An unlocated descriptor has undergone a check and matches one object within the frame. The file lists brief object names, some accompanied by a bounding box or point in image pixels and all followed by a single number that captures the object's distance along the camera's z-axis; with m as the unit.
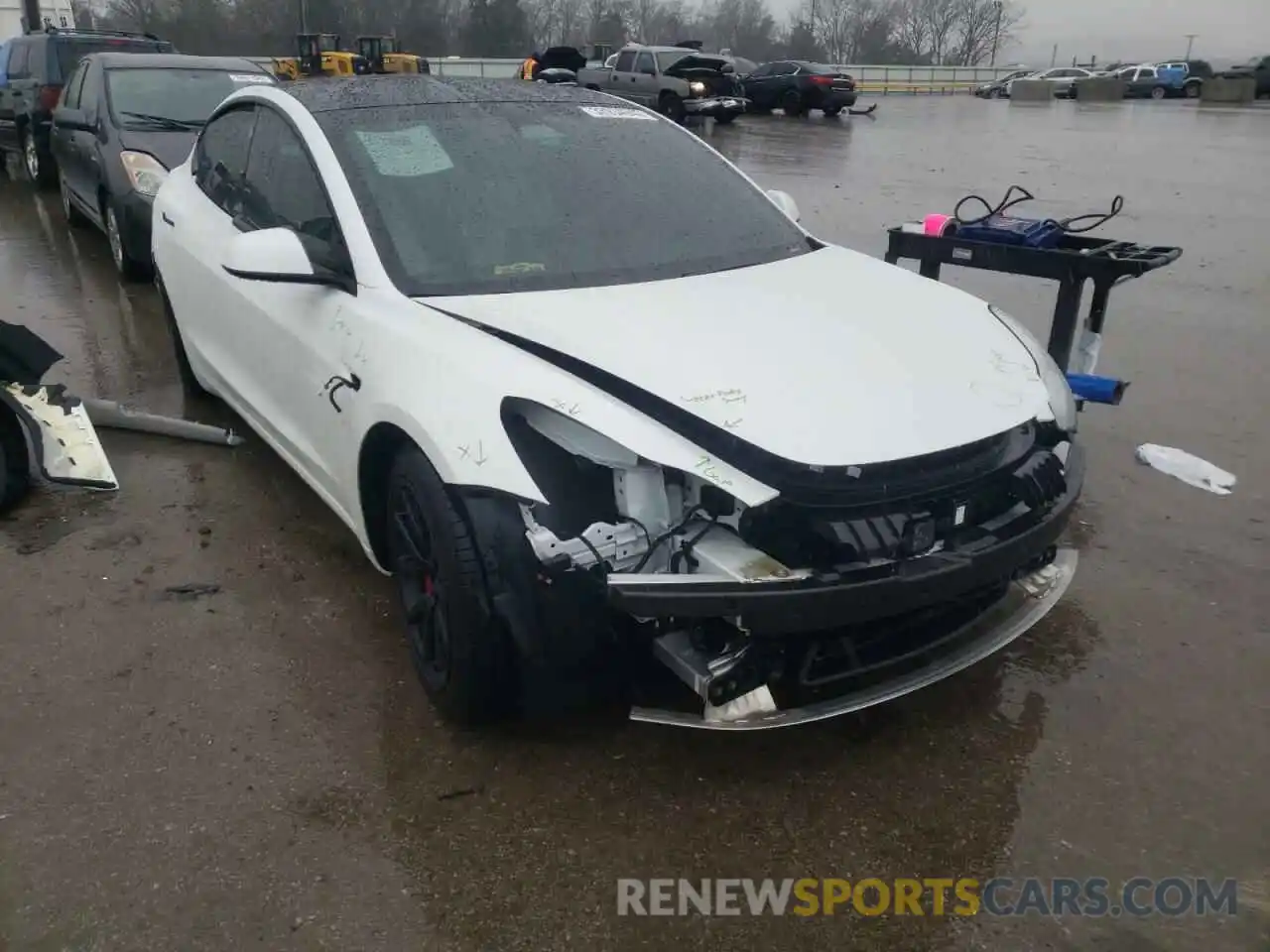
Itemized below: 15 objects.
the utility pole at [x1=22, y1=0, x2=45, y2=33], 25.94
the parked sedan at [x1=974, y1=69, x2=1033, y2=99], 49.81
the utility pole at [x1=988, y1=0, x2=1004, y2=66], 95.06
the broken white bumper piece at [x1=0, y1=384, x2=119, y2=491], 4.27
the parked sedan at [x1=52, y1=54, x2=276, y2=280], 7.65
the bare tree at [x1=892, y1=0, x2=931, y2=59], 93.56
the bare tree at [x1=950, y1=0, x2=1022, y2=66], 94.25
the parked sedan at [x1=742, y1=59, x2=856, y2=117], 29.34
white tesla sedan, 2.46
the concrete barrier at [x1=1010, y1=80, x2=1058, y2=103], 47.03
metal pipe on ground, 5.01
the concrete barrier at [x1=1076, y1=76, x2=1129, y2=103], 46.75
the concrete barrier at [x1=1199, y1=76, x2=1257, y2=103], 42.16
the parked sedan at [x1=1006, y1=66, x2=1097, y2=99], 49.03
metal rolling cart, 4.43
